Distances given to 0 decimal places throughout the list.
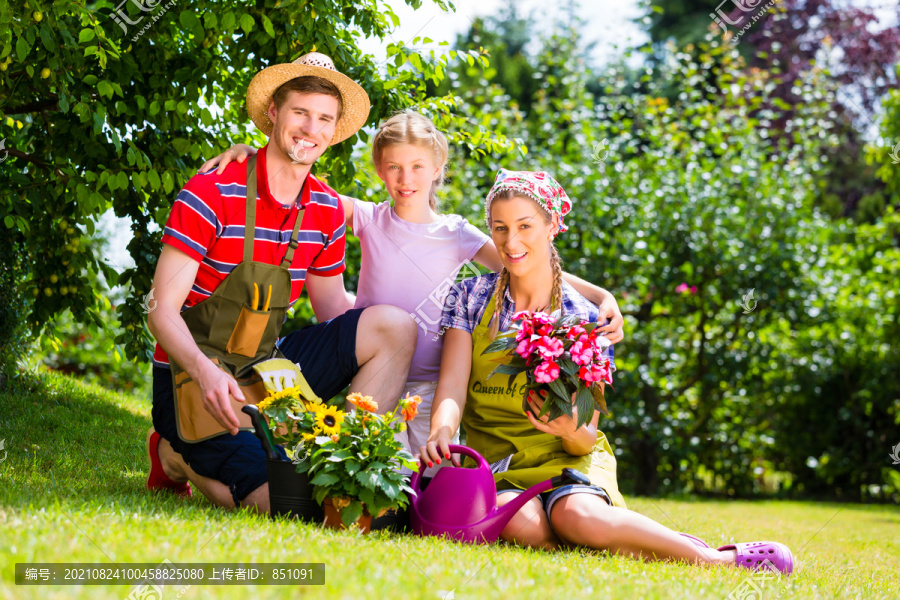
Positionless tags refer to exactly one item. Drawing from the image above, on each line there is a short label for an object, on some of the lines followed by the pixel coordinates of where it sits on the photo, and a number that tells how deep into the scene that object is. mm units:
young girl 3484
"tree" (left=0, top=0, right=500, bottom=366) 3619
